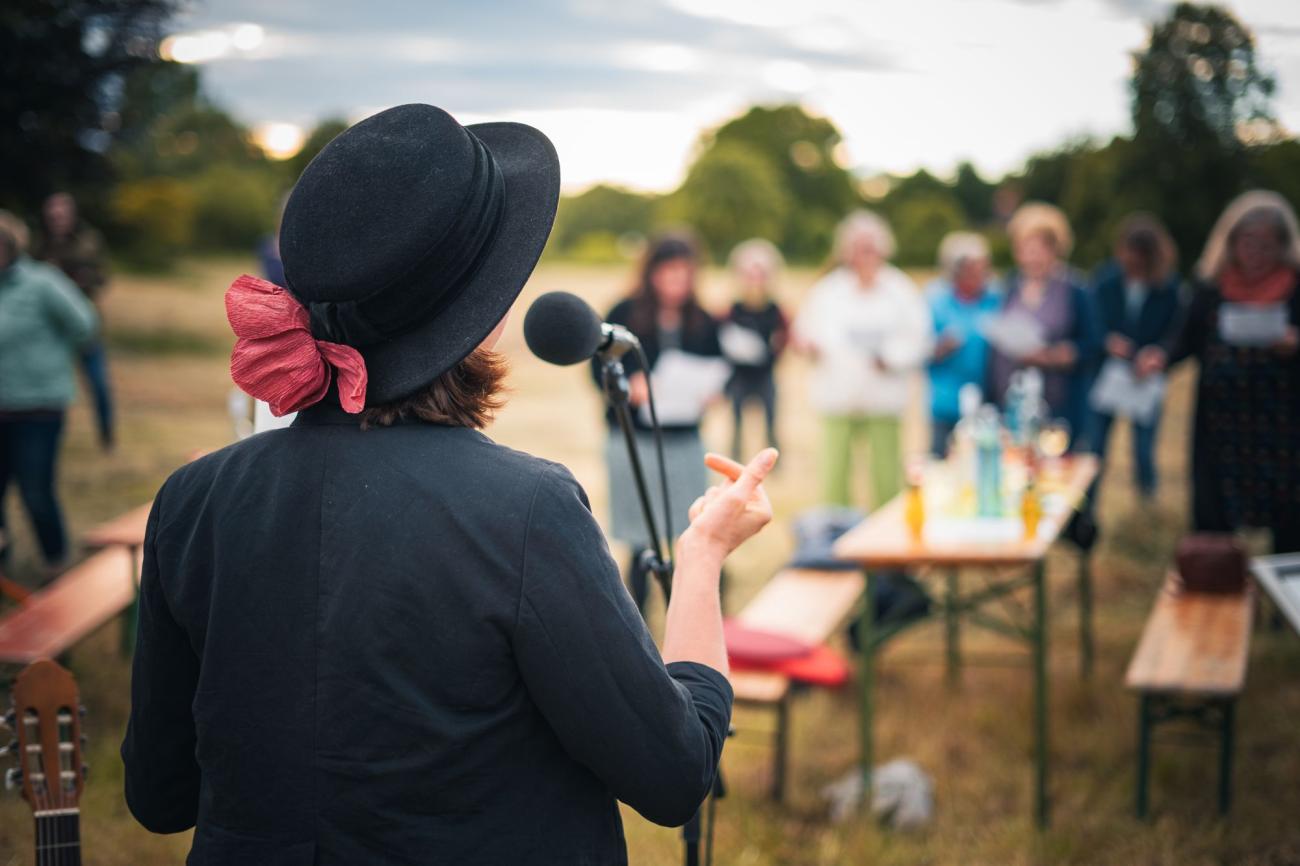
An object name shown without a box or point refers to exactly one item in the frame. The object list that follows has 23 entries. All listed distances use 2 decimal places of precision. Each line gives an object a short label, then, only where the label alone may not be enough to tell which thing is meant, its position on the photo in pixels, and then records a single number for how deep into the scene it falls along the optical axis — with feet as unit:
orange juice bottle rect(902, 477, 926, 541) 12.31
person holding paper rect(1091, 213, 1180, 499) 23.03
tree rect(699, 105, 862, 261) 128.88
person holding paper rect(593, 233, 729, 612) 15.52
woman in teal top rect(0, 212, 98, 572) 17.56
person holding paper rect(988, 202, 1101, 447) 19.81
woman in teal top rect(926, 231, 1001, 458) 20.54
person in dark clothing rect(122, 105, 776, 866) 3.63
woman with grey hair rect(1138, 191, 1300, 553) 15.14
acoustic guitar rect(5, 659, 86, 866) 5.40
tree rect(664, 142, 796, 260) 129.29
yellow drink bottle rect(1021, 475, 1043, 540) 12.31
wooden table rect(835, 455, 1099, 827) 11.39
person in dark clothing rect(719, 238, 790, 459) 29.96
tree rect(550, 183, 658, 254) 122.31
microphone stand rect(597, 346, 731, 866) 5.63
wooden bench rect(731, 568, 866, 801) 11.59
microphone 5.34
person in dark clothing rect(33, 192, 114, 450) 22.11
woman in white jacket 19.27
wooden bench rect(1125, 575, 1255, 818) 10.89
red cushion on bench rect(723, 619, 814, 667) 12.00
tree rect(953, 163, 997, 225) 57.67
